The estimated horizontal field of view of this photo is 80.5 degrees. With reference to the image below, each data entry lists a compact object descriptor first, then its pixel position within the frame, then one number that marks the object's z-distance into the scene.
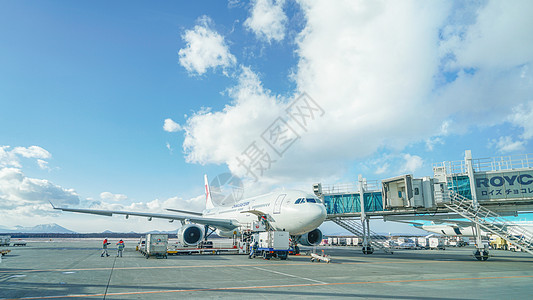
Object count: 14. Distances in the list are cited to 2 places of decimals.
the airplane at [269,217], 21.13
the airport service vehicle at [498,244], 49.03
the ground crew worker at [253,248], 21.73
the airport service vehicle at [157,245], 21.72
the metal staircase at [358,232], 30.69
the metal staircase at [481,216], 19.52
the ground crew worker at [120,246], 22.75
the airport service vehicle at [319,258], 19.16
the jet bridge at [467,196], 21.91
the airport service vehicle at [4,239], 35.33
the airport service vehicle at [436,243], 46.86
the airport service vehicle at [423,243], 49.40
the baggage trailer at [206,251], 24.65
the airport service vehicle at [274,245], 20.47
